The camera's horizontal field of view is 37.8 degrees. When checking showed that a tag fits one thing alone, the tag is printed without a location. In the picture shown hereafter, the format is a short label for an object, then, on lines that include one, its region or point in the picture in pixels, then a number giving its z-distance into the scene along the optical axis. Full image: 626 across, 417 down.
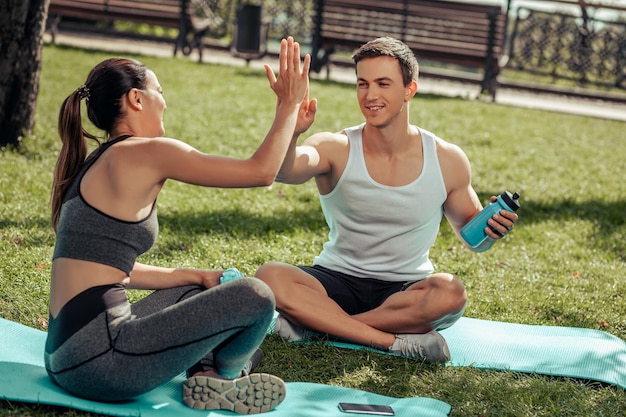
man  4.46
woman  3.40
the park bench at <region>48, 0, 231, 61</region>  14.92
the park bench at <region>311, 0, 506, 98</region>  14.07
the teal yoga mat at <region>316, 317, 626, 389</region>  4.41
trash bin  15.25
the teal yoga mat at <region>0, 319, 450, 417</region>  3.50
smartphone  3.72
